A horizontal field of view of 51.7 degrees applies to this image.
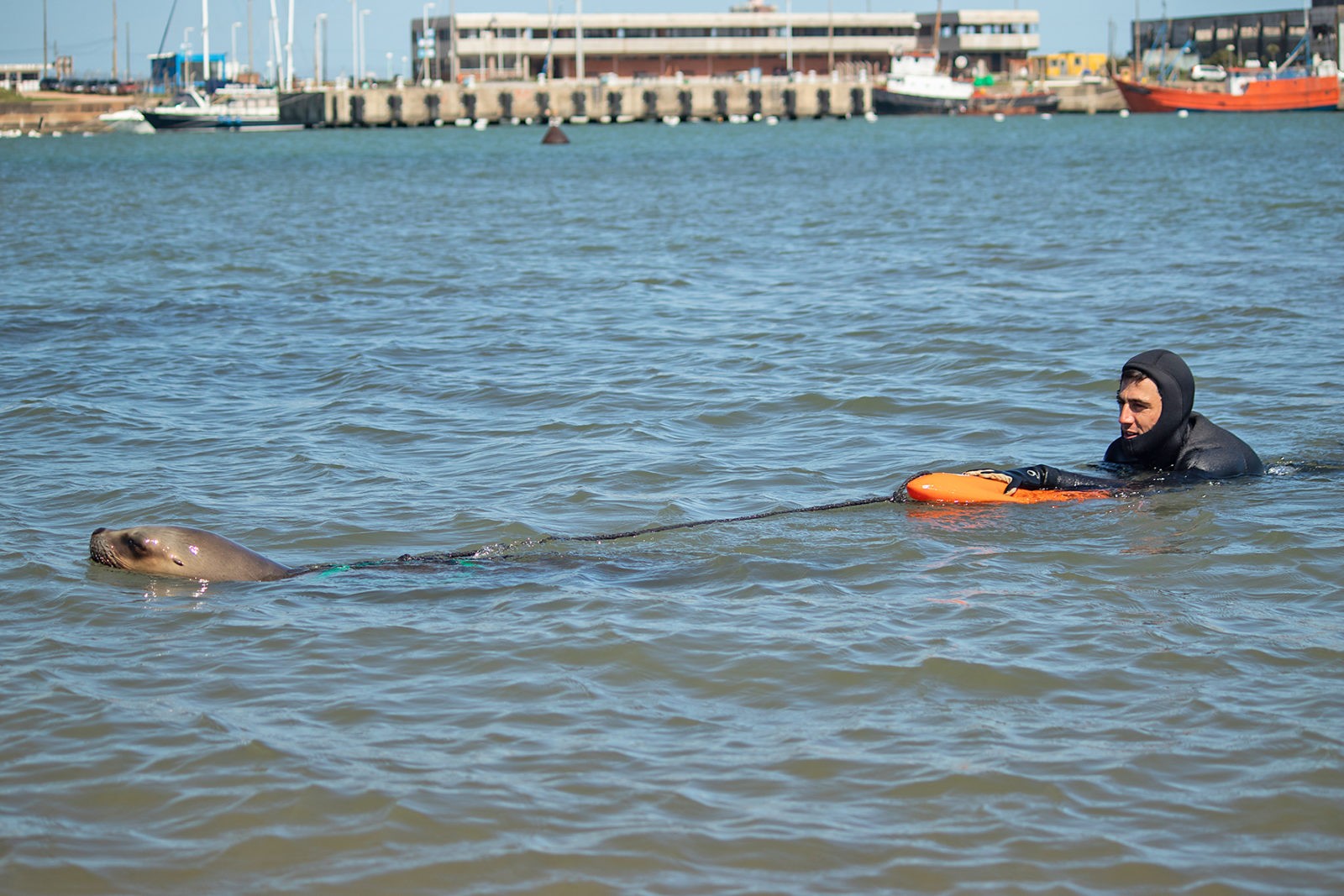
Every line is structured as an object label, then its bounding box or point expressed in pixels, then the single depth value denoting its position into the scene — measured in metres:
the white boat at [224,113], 86.94
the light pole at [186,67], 105.13
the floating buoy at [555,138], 64.19
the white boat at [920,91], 94.38
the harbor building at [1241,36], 99.38
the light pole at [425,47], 109.72
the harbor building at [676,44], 104.94
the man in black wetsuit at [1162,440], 6.65
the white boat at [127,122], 86.31
